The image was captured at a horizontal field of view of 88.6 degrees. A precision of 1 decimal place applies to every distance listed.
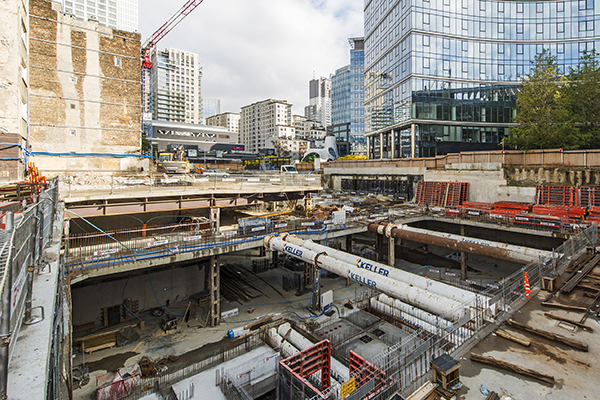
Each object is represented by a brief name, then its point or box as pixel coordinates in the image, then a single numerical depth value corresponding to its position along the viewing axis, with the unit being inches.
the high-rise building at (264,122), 5880.9
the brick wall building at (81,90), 1173.7
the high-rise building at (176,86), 5944.9
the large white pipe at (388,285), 410.6
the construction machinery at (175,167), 1414.9
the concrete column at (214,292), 767.1
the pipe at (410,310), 587.8
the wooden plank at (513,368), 276.1
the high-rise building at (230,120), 7258.9
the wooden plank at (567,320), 356.8
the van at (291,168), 2574.3
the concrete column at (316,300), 795.4
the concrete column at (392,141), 2175.2
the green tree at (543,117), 1348.4
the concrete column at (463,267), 928.8
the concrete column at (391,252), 1020.5
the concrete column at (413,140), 1930.4
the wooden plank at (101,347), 649.6
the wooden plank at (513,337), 325.6
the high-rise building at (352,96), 5211.6
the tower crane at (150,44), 2887.1
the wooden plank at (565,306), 399.3
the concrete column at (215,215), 932.0
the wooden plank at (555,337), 322.0
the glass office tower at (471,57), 1920.5
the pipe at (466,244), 666.2
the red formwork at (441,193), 1405.0
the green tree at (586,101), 1368.1
